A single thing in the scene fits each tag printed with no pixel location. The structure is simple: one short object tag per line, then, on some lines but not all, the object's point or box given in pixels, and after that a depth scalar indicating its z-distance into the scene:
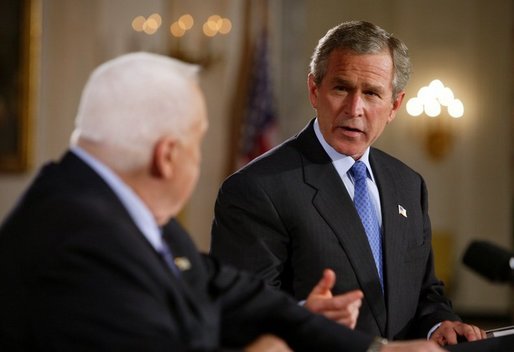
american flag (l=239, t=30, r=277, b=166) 22.22
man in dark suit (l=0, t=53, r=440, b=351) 3.70
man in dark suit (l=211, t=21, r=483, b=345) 6.37
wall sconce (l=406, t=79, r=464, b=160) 23.52
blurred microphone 6.78
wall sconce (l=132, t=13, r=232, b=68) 22.16
